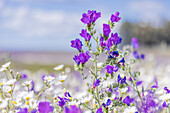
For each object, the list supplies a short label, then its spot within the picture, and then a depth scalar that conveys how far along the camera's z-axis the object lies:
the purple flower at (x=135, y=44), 4.26
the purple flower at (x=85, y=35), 2.10
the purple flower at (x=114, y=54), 2.13
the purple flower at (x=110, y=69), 2.10
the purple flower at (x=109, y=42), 2.09
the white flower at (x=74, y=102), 2.03
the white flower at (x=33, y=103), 2.08
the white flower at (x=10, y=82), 2.19
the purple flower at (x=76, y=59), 2.03
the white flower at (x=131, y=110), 2.02
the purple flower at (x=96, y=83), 2.06
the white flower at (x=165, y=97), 2.14
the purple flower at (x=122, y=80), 2.26
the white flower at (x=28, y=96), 2.17
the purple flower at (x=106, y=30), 2.07
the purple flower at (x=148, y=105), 2.34
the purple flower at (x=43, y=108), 1.59
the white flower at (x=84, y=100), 2.19
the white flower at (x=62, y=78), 2.54
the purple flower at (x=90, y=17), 2.07
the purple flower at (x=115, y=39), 2.11
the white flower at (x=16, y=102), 2.19
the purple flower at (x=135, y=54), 4.37
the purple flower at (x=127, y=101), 2.18
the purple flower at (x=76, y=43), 2.08
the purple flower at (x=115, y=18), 2.14
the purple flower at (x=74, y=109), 1.43
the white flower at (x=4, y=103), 1.95
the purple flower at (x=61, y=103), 2.21
